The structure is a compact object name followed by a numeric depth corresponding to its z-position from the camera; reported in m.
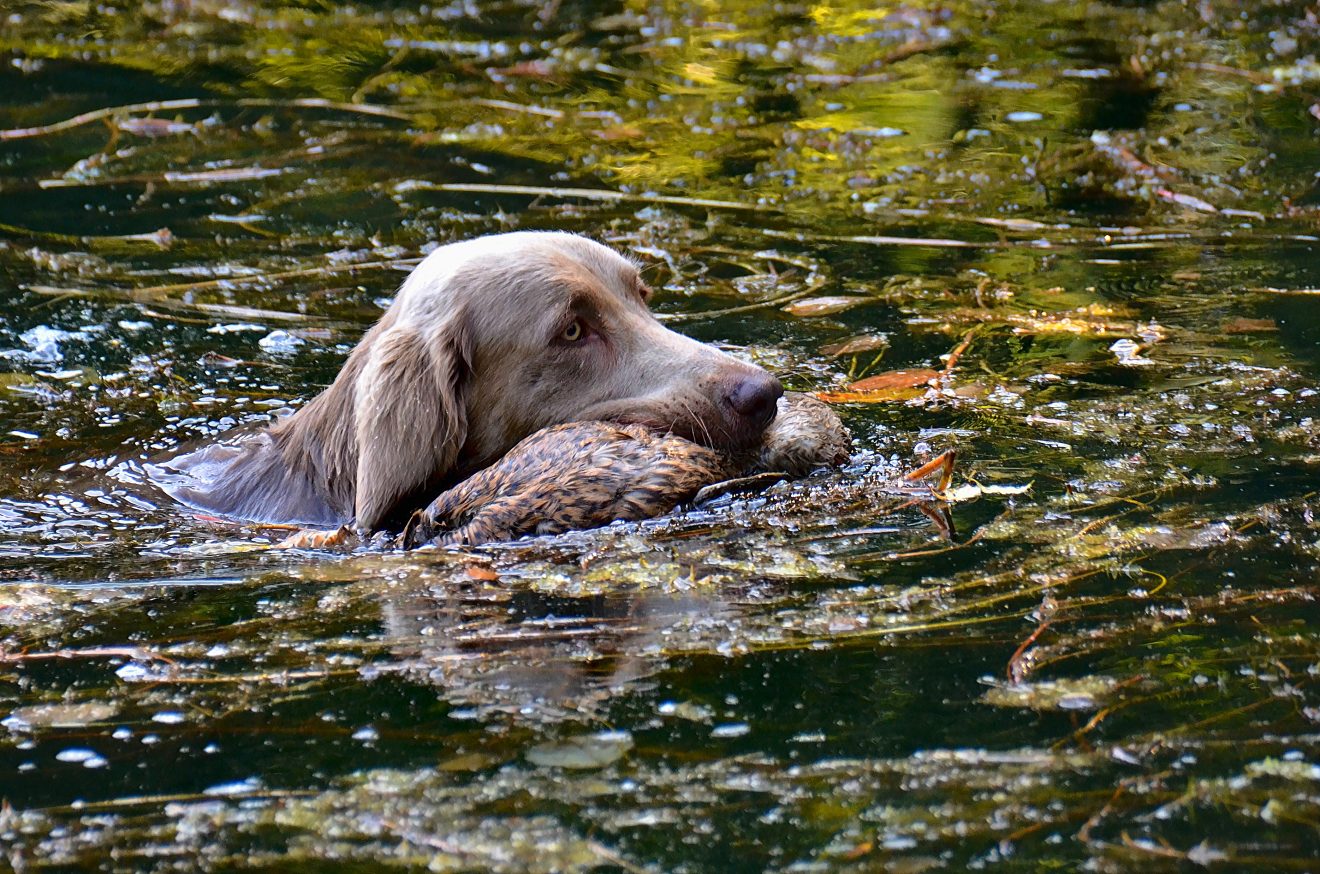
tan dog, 10.95
